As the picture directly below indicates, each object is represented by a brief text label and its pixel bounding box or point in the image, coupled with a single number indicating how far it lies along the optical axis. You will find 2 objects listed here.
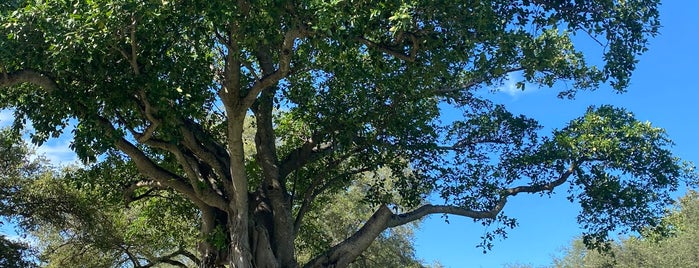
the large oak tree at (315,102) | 8.31
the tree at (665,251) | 22.03
